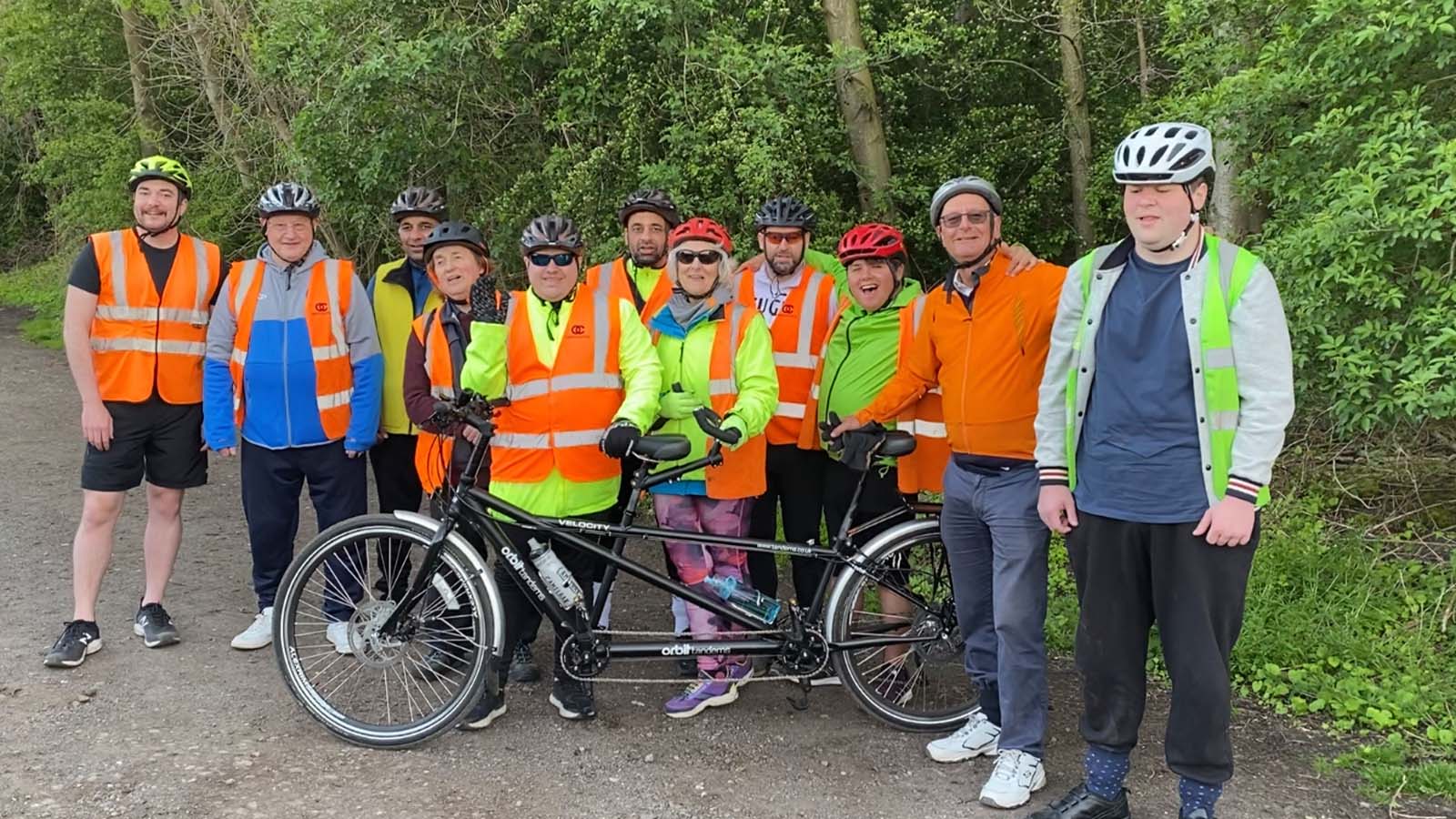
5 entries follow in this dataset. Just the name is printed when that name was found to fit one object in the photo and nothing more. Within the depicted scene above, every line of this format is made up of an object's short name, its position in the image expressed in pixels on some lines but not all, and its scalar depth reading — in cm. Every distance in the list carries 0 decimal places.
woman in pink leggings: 433
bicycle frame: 416
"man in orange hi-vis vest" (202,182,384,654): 482
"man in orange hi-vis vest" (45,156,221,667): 480
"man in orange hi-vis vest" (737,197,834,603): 479
